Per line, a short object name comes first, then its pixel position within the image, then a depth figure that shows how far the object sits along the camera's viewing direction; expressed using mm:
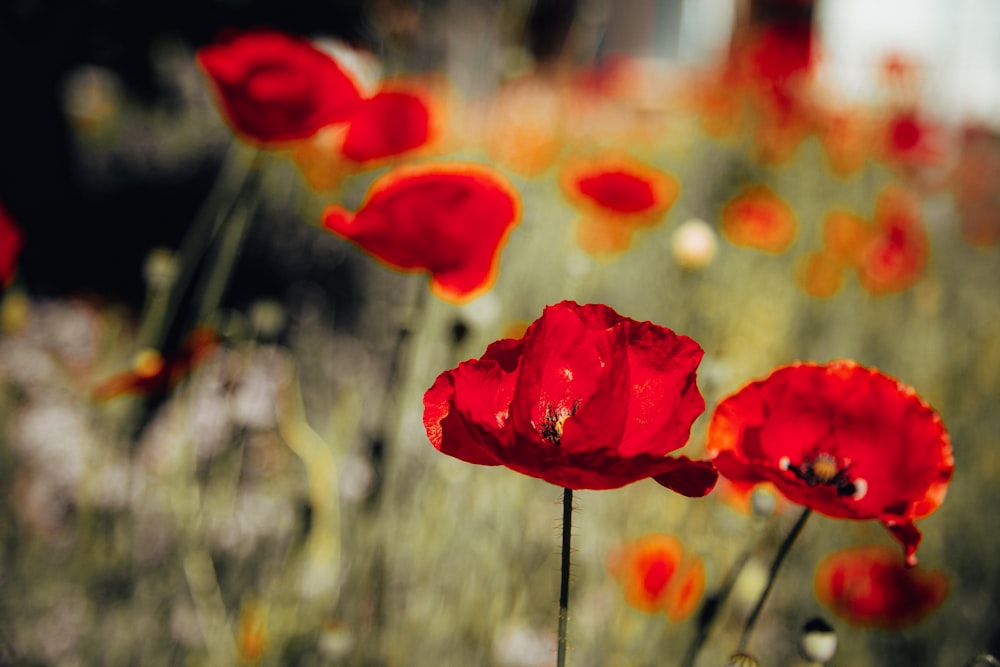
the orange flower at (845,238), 1223
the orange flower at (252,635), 822
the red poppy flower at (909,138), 1440
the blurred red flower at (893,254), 1172
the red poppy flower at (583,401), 652
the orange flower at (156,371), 815
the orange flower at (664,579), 847
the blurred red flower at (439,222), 783
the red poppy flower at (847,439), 704
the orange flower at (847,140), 1629
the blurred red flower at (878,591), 864
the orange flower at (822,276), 1215
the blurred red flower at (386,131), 874
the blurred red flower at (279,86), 819
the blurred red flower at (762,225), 1168
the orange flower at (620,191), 978
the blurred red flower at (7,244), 785
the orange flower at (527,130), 1061
